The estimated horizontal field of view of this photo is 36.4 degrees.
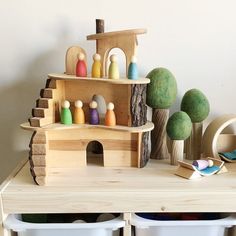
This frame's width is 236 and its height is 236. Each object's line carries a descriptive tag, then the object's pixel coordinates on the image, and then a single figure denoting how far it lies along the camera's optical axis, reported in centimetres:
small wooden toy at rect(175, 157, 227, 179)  90
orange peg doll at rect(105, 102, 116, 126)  92
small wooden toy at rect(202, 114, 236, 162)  100
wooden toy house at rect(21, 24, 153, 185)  91
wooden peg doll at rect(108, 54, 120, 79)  90
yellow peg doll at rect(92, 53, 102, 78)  92
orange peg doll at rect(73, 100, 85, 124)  93
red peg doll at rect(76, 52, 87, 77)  91
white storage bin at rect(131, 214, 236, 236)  85
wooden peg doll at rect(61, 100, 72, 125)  91
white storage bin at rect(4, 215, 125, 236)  84
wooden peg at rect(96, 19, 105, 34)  97
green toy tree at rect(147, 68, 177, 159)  100
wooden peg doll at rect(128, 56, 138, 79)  90
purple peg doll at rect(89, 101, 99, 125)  93
